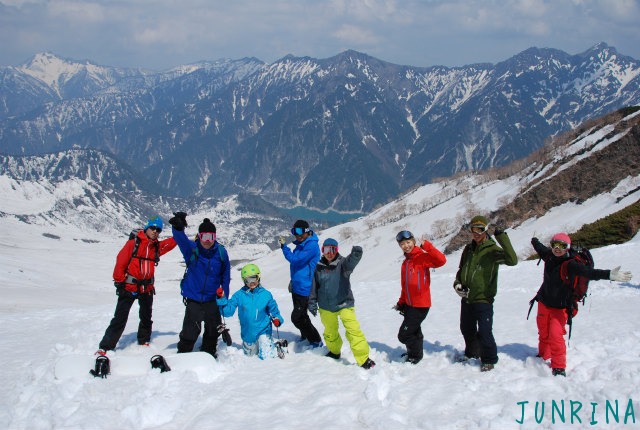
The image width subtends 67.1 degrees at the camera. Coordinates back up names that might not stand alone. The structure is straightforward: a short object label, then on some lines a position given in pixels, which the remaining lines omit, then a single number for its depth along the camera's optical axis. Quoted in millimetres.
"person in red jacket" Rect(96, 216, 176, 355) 9969
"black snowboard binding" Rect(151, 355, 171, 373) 8078
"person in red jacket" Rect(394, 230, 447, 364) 8539
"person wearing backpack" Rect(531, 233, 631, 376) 7773
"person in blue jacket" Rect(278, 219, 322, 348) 10016
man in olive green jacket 8180
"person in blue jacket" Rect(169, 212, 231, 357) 9422
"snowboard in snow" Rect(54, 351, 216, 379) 7891
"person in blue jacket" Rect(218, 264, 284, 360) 9484
